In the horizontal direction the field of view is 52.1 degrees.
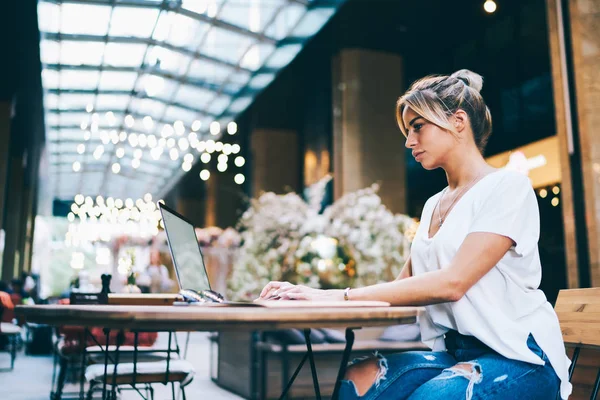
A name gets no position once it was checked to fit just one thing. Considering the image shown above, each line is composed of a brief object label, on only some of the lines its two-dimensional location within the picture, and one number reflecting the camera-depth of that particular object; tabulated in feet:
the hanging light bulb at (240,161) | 54.98
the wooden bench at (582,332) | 6.11
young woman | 4.39
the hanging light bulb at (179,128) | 39.82
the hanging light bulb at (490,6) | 27.63
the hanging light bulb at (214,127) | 48.32
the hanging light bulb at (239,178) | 57.21
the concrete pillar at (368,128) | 33.63
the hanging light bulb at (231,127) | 47.98
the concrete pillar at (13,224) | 50.75
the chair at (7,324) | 22.74
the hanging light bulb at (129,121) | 51.80
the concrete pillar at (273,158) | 49.24
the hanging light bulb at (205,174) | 59.62
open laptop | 5.98
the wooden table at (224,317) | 3.52
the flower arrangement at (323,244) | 23.93
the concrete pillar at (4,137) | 37.65
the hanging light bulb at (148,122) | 52.70
